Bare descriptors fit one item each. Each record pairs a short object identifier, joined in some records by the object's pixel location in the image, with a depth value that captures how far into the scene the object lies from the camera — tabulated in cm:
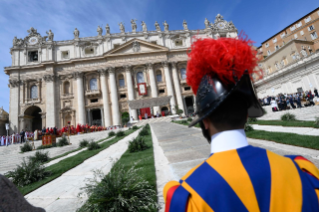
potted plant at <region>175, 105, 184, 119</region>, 2936
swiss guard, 74
